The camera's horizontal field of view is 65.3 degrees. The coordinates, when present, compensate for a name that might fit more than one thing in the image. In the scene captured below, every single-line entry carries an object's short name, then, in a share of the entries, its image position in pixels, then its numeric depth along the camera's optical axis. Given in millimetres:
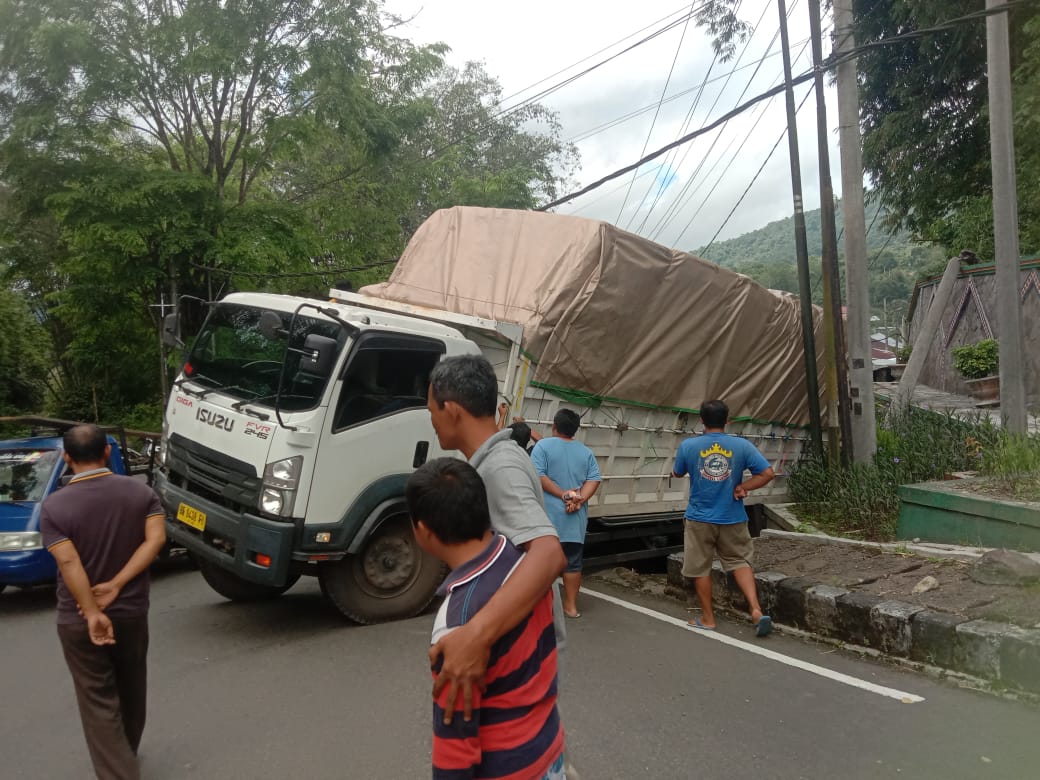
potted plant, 15406
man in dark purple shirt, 3365
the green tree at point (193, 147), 10609
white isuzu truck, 5473
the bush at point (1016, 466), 6945
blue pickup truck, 6793
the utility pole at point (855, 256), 9102
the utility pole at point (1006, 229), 8859
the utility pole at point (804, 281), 9180
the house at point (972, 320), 15391
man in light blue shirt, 5863
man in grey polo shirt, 1726
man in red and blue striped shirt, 1794
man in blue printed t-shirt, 5770
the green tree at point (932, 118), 15547
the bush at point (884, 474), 8578
